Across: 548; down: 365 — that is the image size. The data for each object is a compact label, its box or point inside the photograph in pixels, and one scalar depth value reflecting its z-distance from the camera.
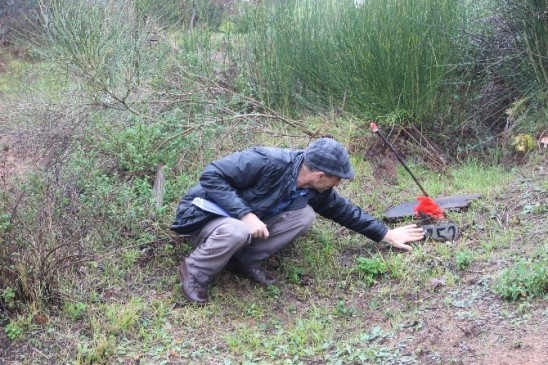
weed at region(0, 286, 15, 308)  3.99
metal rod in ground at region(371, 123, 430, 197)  5.37
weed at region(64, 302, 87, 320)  4.14
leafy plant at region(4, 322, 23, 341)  3.96
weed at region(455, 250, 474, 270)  4.55
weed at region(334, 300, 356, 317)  4.43
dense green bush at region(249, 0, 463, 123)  6.57
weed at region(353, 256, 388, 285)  4.76
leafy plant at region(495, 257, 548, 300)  3.89
